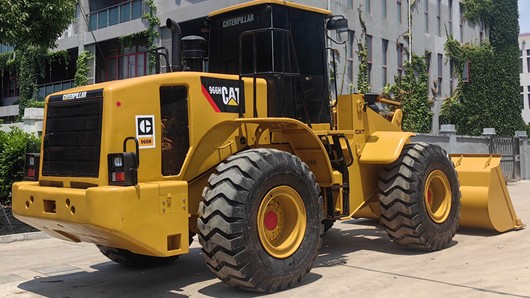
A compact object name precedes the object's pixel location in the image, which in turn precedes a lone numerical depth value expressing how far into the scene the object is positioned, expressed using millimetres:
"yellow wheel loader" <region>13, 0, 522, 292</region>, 5105
